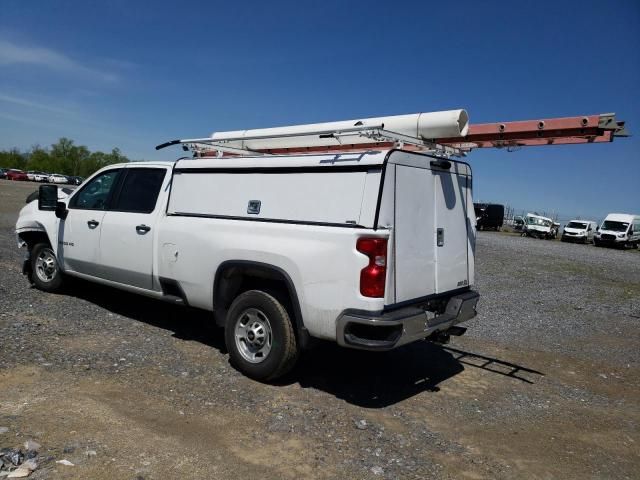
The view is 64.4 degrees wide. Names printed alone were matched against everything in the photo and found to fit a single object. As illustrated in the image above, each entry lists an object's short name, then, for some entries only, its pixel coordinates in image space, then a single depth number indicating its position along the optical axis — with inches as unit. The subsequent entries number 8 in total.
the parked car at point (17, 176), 2726.4
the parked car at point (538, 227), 1523.1
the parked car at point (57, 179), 2757.9
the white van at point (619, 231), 1360.7
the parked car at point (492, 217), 1673.4
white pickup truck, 167.5
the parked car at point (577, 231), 1467.8
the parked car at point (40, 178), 2770.7
